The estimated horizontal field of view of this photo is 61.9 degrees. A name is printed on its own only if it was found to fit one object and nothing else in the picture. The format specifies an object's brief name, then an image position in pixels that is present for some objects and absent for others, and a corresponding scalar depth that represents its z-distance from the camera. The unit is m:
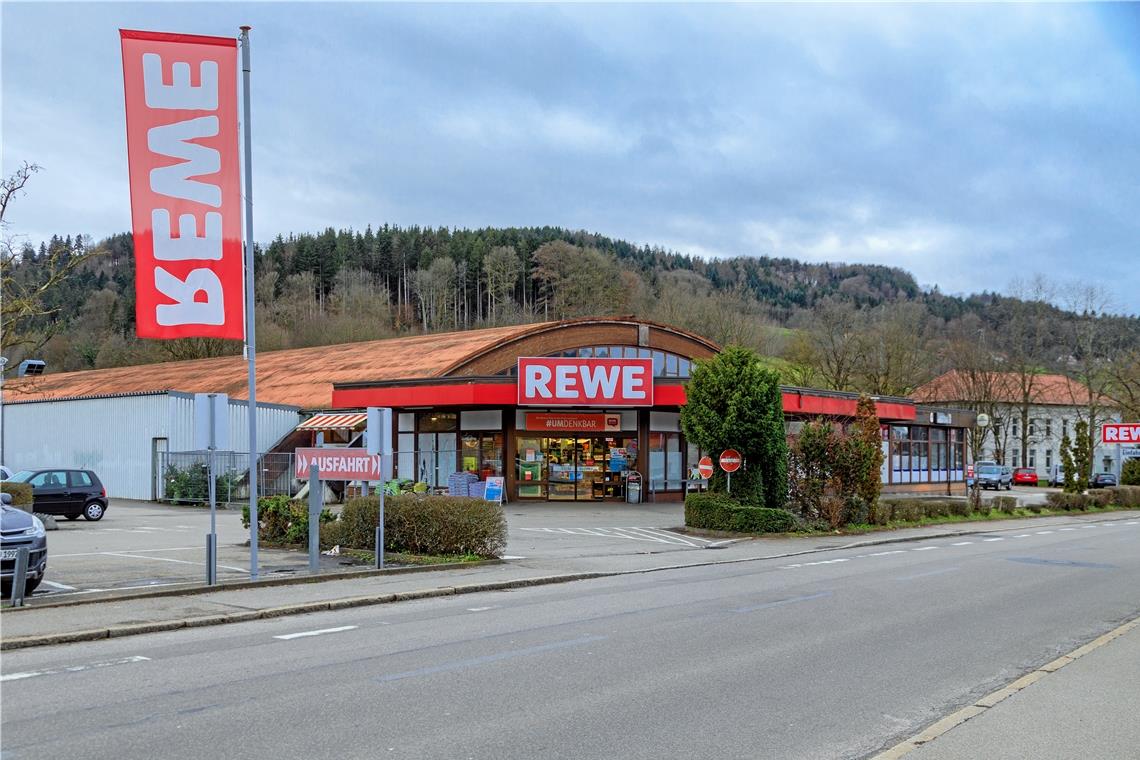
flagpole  14.13
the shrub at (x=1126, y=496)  48.27
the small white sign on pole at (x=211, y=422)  13.60
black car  28.69
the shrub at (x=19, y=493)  24.58
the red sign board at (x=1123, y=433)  53.91
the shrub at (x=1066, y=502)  42.59
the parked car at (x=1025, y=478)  74.62
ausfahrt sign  15.95
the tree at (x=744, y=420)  26.28
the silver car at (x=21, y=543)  12.18
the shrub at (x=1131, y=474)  58.22
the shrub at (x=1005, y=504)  37.78
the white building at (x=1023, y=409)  74.12
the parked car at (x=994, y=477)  62.62
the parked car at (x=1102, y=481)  73.06
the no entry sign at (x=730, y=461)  25.91
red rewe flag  13.35
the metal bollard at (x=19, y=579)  11.75
